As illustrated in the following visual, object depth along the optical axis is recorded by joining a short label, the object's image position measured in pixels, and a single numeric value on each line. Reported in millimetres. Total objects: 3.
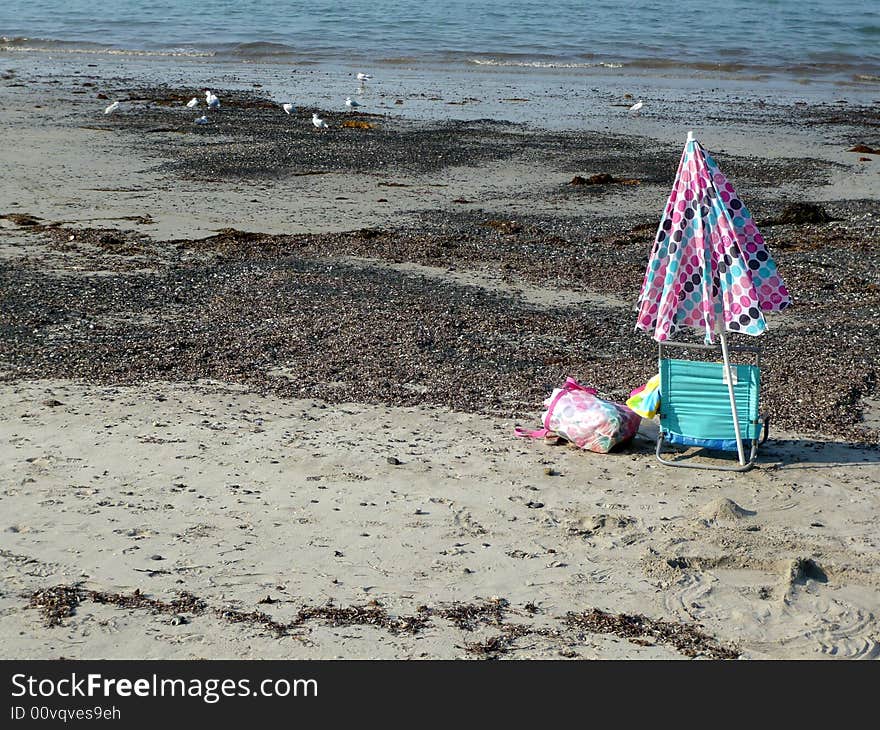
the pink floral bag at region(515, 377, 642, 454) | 6953
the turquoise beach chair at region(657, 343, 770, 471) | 6953
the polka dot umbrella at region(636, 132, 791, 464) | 6727
